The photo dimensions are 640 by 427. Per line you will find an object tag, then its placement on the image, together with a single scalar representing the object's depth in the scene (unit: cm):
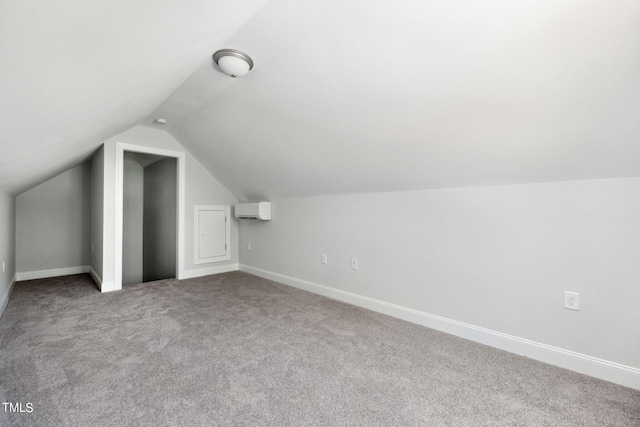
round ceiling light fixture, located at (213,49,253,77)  207
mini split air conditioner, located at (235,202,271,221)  443
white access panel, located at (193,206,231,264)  470
